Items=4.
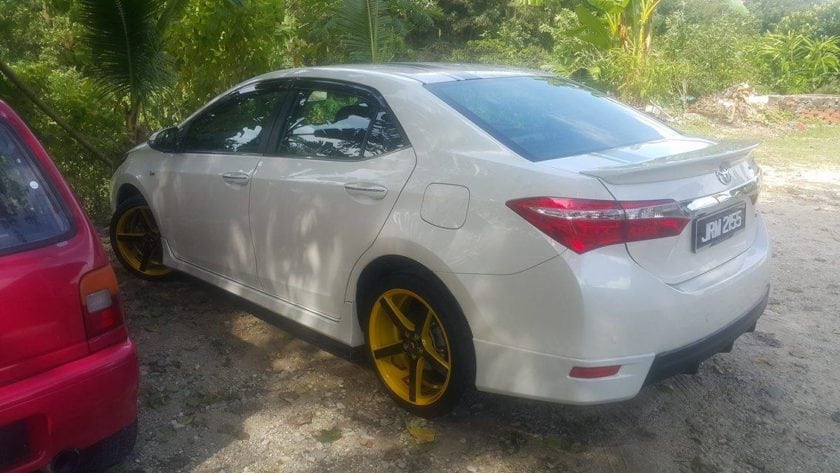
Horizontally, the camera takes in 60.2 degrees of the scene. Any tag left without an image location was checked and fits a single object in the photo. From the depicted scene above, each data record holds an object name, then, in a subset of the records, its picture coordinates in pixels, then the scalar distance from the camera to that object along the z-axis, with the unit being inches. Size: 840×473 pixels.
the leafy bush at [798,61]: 690.2
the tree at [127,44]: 251.6
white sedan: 110.3
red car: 93.6
